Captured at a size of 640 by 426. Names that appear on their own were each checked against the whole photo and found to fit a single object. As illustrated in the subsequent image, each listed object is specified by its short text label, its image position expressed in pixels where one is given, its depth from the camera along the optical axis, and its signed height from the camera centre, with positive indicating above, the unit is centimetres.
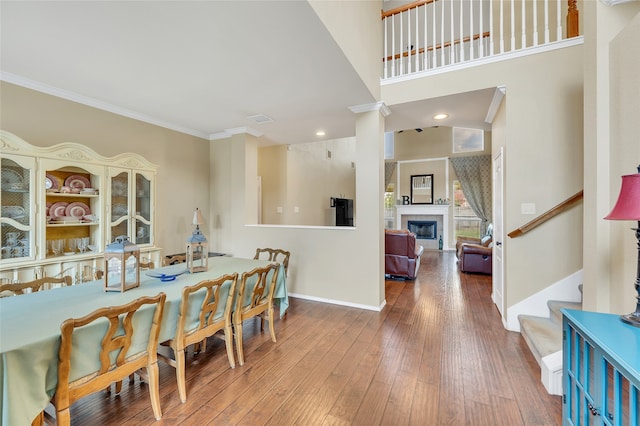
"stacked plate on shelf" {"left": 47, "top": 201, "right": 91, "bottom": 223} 289 +1
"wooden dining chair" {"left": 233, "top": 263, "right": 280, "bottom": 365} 232 -81
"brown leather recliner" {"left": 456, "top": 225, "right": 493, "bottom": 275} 536 -95
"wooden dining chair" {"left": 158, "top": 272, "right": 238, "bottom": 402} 187 -81
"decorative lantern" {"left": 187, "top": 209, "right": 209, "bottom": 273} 253 -41
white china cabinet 254 +6
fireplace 885 -56
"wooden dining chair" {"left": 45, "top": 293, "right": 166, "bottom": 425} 129 -76
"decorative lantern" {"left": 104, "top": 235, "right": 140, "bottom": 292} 194 -40
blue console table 99 -68
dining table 113 -58
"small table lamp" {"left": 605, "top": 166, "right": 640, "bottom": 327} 126 +2
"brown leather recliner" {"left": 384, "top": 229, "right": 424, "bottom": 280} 496 -81
